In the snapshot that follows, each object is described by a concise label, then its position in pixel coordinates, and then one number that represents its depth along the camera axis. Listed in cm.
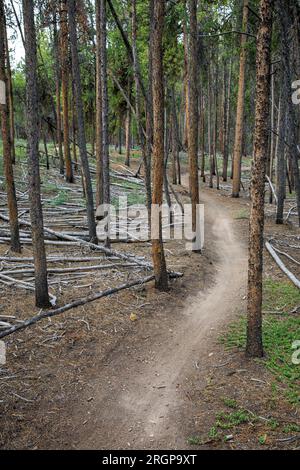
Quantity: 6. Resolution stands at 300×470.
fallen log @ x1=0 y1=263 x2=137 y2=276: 962
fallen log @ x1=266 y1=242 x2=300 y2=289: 1055
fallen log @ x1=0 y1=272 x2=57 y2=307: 900
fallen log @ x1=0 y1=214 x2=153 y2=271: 1094
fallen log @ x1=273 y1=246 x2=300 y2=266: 1219
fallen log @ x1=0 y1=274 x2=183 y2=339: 755
